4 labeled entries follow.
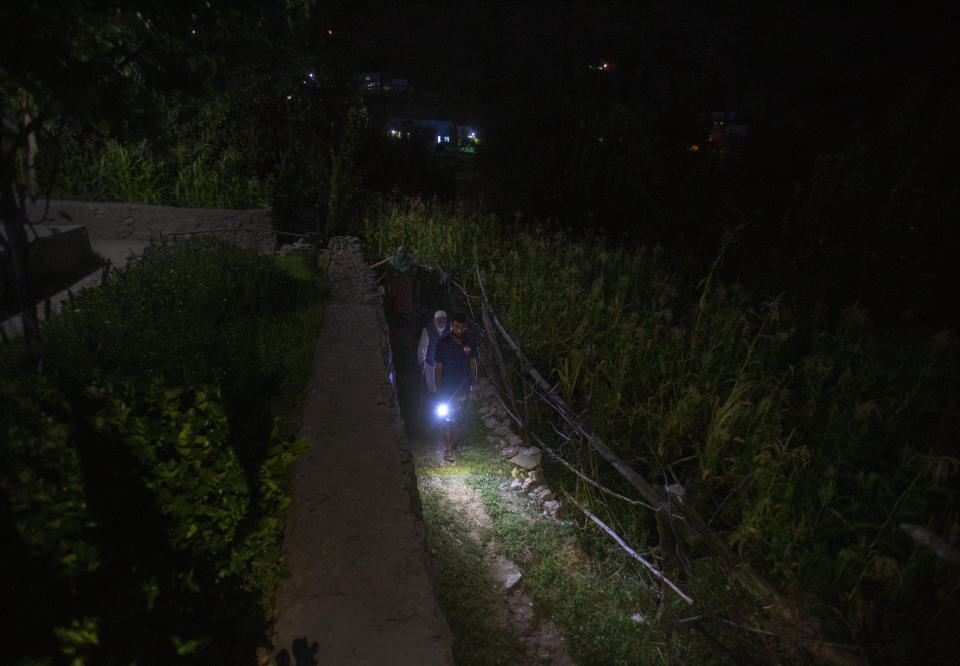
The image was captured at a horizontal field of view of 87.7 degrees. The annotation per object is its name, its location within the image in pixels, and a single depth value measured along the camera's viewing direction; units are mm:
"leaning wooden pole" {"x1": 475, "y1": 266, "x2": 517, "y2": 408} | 5378
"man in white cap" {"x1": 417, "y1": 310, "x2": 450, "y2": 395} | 5352
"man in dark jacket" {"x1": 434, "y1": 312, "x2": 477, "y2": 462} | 5309
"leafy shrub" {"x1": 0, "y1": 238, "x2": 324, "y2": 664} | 1563
